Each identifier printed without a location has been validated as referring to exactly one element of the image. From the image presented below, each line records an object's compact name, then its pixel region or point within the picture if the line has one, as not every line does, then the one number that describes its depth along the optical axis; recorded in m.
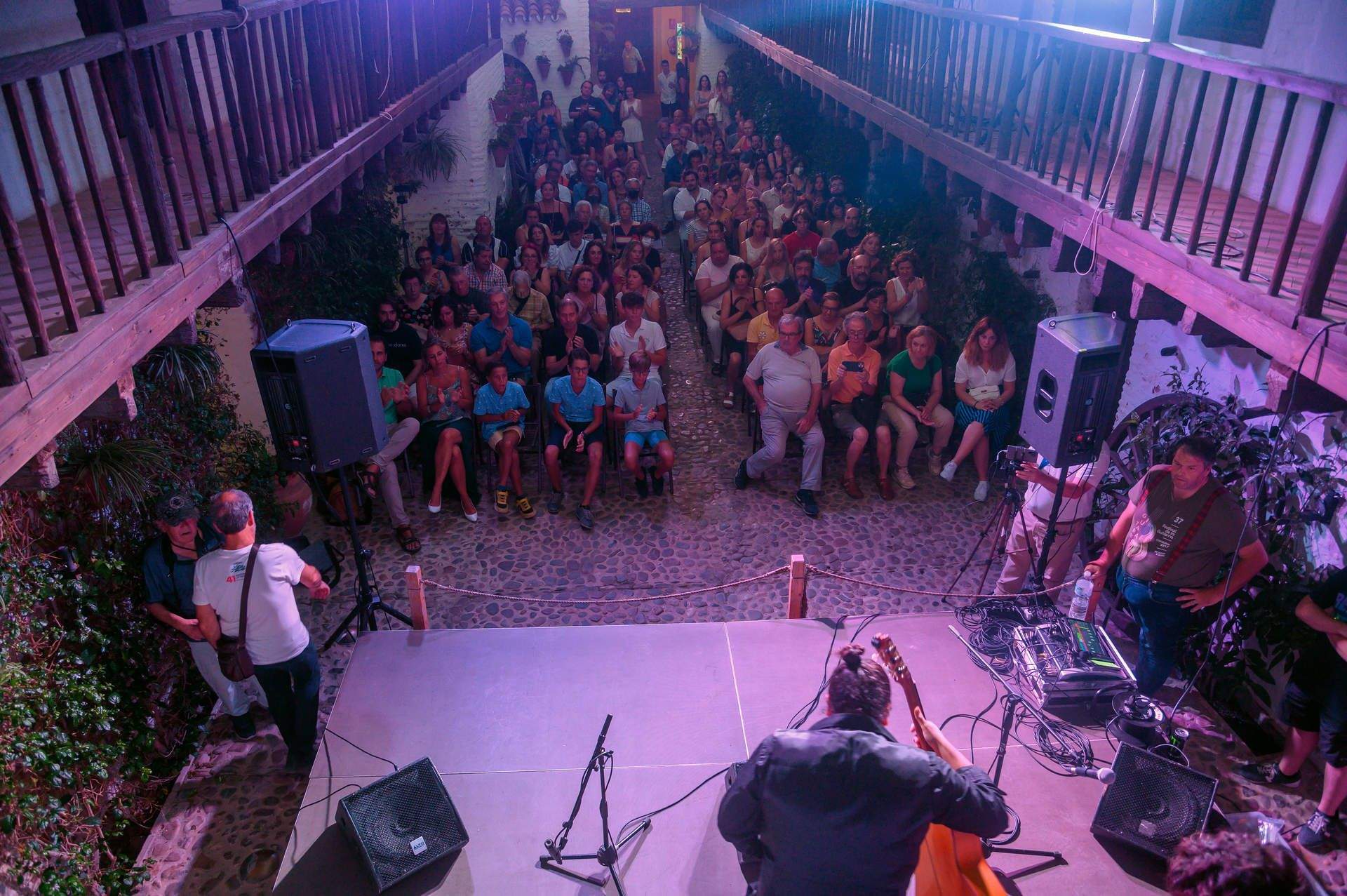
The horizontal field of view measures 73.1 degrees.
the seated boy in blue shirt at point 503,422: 7.09
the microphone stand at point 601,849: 3.76
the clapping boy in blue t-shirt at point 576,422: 7.16
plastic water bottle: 4.89
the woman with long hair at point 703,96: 20.53
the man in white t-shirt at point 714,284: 9.30
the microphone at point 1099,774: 3.86
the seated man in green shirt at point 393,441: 6.71
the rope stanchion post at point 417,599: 5.21
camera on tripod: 5.51
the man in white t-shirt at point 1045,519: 5.49
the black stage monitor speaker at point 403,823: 3.87
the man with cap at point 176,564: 4.51
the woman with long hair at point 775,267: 8.98
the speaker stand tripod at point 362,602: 5.32
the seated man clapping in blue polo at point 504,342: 7.68
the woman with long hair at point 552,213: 10.55
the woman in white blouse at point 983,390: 7.16
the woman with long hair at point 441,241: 9.55
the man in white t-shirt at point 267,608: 4.27
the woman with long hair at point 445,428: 7.02
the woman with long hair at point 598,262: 8.55
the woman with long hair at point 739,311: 8.64
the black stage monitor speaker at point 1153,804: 3.89
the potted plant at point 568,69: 20.52
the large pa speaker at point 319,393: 4.96
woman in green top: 7.49
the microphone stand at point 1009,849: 3.80
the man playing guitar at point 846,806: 2.58
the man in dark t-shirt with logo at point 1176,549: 4.42
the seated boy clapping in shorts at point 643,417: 7.25
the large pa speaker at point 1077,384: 5.02
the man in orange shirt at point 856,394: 7.45
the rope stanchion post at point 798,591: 5.27
